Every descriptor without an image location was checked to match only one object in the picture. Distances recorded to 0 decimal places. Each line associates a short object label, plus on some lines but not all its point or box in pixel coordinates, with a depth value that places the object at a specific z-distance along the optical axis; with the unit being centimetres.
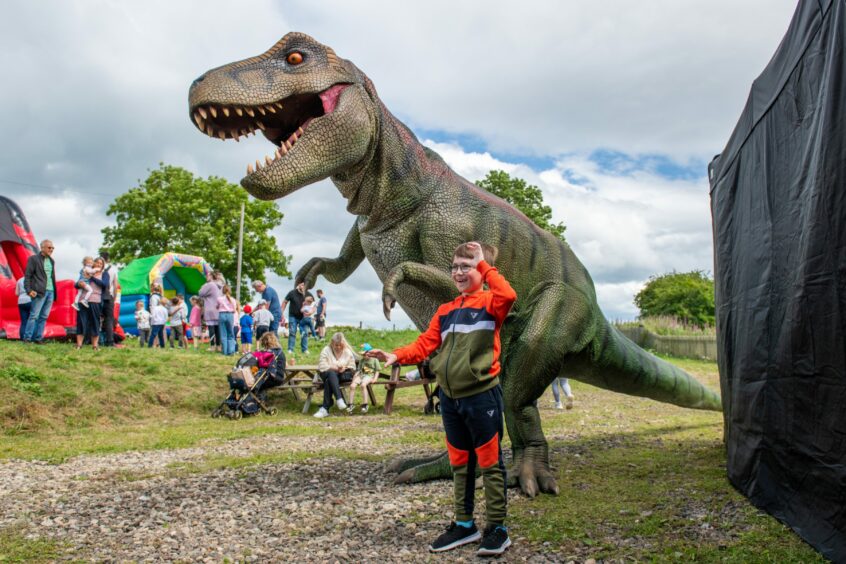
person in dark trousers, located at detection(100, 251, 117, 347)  1106
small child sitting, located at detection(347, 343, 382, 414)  997
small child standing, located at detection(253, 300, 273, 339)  1277
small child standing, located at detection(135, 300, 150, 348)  1466
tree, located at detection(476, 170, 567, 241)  2139
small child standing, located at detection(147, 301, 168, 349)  1377
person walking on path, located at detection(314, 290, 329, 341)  1786
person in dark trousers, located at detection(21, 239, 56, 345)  1056
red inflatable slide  1185
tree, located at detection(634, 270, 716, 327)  3441
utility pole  2611
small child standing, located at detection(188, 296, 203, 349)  1530
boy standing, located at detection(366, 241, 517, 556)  316
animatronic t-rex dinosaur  367
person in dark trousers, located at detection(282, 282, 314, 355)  1344
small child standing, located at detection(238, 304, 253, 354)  1315
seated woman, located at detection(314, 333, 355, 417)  978
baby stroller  923
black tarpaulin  279
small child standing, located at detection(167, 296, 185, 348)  1445
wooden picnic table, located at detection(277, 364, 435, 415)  993
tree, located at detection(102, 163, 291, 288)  2967
